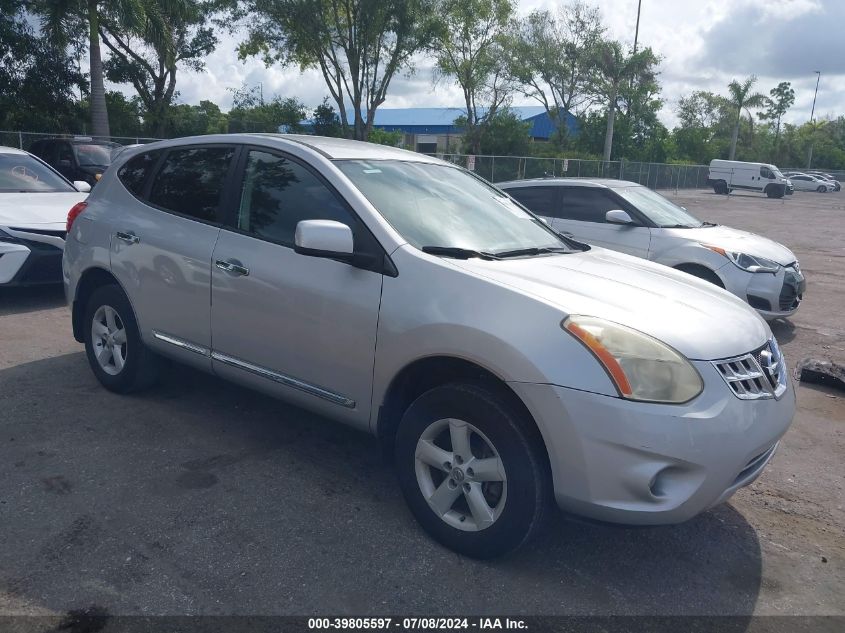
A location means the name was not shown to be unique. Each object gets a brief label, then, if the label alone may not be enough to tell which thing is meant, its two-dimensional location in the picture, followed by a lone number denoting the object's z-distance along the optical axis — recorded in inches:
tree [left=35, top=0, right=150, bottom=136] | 797.2
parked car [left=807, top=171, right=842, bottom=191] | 2224.8
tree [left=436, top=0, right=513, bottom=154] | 1545.3
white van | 1835.6
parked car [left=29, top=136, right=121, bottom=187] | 573.0
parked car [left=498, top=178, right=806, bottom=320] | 303.4
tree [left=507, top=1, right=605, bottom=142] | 1857.8
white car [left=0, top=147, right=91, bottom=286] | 287.6
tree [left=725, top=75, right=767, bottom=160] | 2401.6
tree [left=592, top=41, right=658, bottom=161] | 1577.0
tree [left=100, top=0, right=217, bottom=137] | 1214.9
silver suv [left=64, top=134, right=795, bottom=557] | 112.0
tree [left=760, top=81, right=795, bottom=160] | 3181.6
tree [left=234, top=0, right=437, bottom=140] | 1078.4
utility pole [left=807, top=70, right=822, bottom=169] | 3144.7
